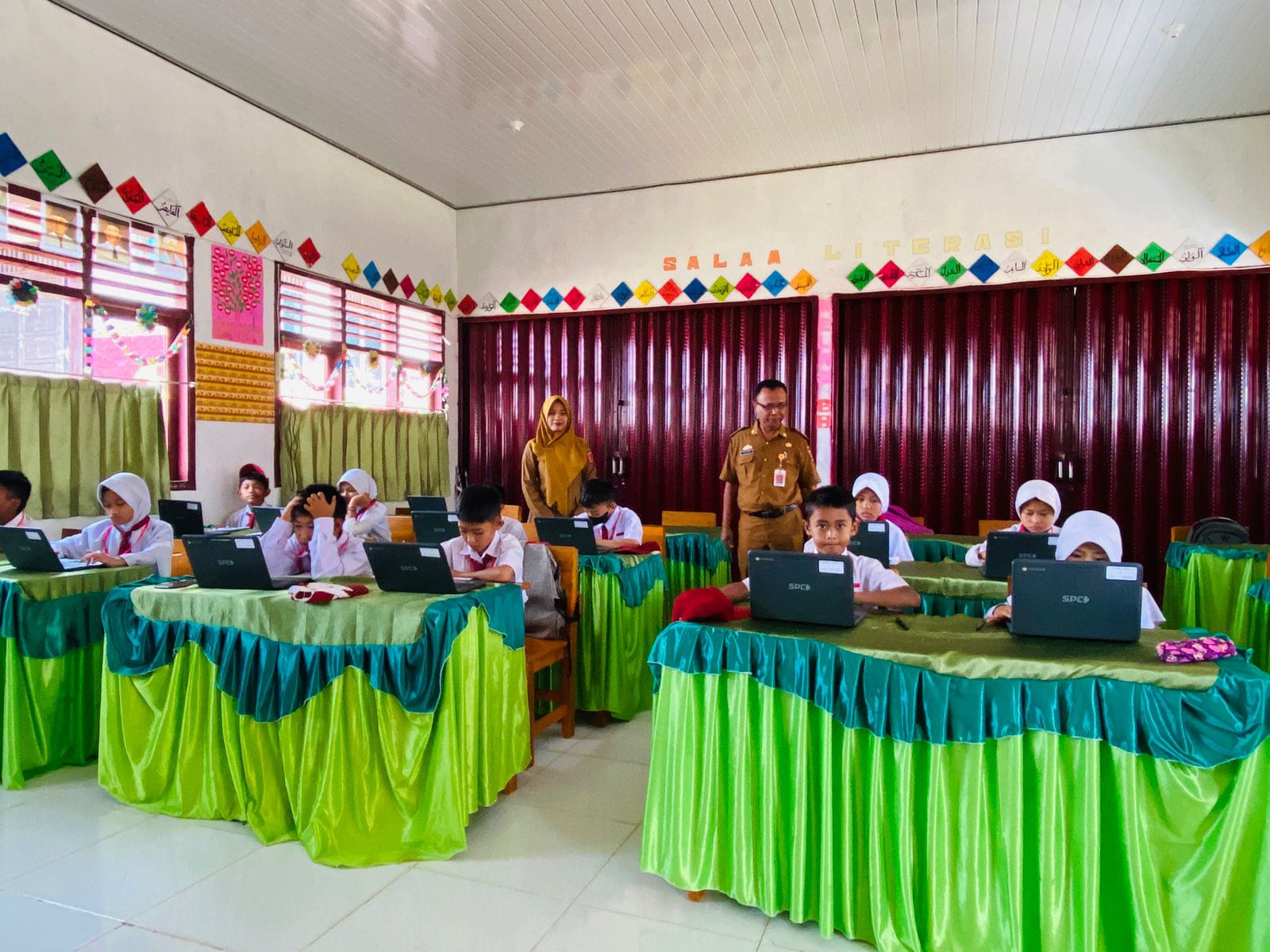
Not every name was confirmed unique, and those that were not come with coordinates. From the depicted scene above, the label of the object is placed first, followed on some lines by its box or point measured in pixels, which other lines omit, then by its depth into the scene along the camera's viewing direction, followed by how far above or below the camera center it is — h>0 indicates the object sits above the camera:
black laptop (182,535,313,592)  2.74 -0.34
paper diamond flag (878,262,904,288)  6.27 +1.51
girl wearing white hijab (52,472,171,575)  3.62 -0.31
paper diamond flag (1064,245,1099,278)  5.82 +1.50
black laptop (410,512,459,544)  4.30 -0.34
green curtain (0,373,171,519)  4.20 +0.14
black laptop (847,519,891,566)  3.60 -0.34
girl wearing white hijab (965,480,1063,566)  3.86 -0.19
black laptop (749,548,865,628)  2.16 -0.34
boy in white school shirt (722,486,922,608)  2.67 -0.23
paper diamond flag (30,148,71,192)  4.27 +1.57
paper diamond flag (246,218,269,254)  5.56 +1.58
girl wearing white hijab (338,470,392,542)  4.74 -0.32
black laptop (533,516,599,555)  3.92 -0.33
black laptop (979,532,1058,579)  3.16 -0.32
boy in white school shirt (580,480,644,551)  4.62 -0.29
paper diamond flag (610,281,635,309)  7.09 +1.52
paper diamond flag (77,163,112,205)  4.50 +1.58
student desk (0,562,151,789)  2.96 -0.79
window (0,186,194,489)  4.21 +0.95
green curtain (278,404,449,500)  5.89 +0.13
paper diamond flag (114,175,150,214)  4.71 +1.59
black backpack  4.50 -0.37
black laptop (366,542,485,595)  2.65 -0.35
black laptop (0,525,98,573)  3.13 -0.35
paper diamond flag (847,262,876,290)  6.34 +1.51
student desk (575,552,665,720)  3.74 -0.80
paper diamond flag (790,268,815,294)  6.52 +1.51
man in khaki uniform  4.48 -0.07
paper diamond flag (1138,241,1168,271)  5.68 +1.50
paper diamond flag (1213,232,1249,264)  5.53 +1.52
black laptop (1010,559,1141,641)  1.96 -0.33
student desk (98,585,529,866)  2.44 -0.80
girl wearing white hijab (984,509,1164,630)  2.68 -0.24
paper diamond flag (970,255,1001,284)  6.04 +1.50
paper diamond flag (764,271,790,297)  6.60 +1.51
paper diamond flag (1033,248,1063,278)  5.90 +1.50
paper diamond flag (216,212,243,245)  5.34 +1.58
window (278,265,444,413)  5.96 +0.96
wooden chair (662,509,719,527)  5.89 -0.39
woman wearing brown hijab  5.78 -0.01
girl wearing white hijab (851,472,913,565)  4.14 -0.19
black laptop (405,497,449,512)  6.15 -0.30
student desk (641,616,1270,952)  1.73 -0.76
